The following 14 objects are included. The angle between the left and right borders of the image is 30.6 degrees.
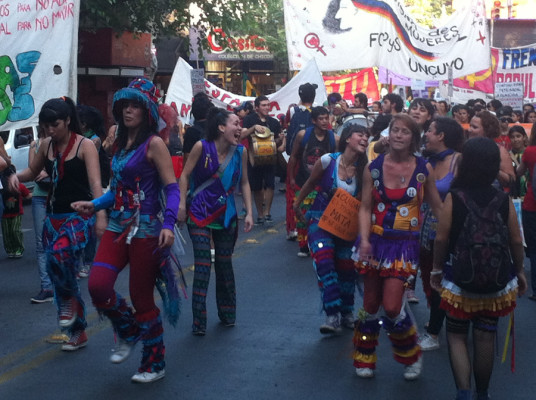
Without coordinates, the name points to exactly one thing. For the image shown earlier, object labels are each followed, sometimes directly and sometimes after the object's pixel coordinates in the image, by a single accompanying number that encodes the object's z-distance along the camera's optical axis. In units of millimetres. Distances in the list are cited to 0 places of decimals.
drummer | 13789
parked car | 16953
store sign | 39694
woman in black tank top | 6520
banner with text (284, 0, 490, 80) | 17906
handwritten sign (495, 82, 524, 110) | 19578
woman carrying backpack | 5137
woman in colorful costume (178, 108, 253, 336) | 7230
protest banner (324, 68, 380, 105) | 30953
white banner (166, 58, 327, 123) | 16547
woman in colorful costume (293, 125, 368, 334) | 7184
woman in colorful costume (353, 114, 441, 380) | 5957
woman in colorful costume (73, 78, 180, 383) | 5875
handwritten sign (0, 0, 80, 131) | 9805
